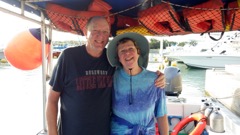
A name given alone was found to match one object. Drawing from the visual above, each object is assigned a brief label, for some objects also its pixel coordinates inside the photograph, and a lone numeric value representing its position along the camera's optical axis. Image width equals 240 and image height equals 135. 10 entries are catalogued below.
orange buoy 2.84
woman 1.60
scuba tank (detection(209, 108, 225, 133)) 2.83
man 1.58
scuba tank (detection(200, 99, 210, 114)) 3.35
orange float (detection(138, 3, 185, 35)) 2.14
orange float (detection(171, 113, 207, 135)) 2.85
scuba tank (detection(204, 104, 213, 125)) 3.06
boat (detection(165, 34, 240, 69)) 16.61
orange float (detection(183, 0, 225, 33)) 1.98
